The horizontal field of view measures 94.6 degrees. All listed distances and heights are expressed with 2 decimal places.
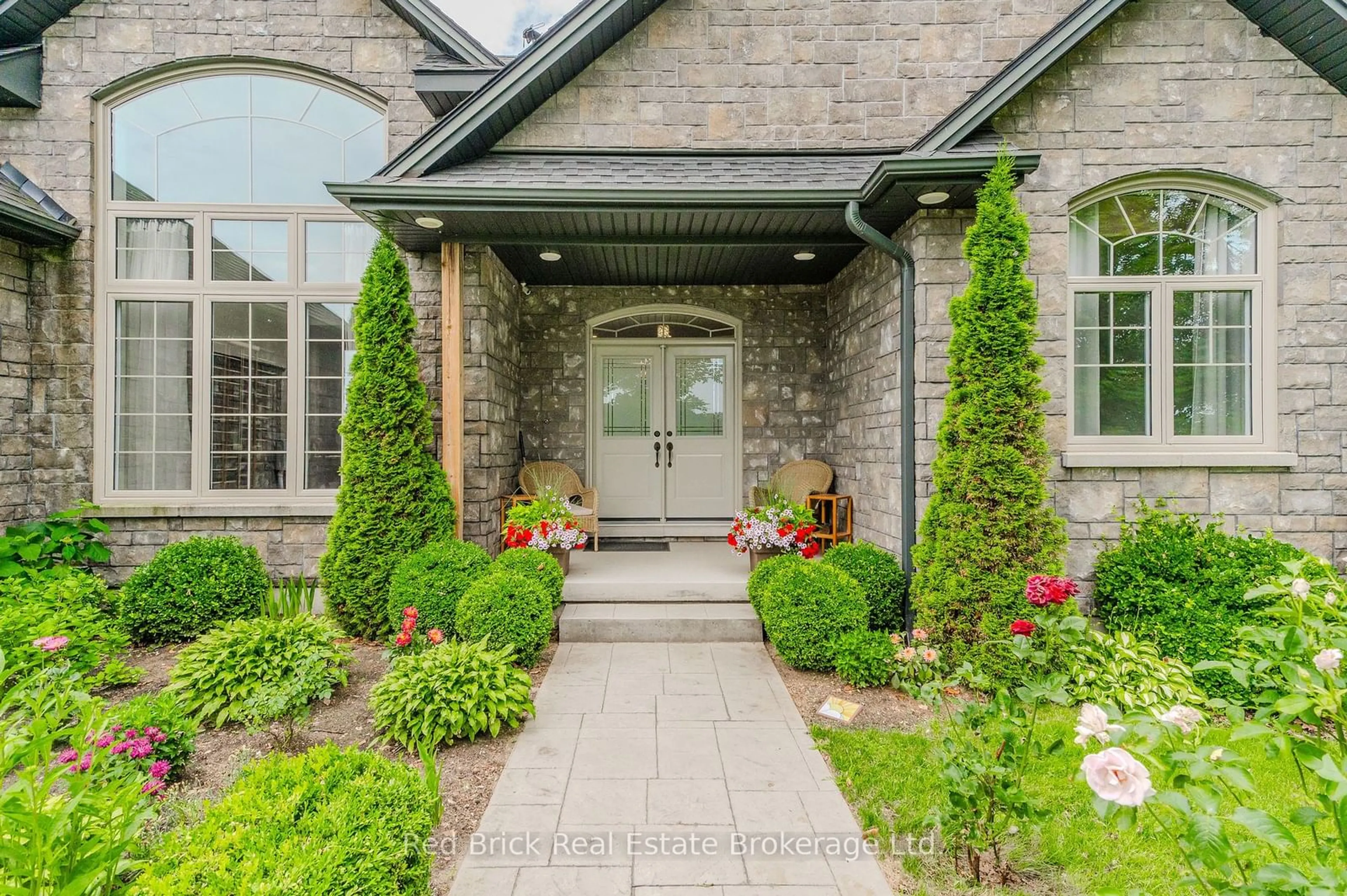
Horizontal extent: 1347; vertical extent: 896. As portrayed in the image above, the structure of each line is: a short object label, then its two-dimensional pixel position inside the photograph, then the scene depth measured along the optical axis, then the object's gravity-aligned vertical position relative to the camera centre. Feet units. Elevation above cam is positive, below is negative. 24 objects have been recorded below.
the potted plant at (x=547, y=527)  15.67 -2.05
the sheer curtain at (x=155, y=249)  16.99 +5.38
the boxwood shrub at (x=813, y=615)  12.50 -3.40
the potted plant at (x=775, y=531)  15.66 -2.10
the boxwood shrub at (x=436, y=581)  12.67 -2.84
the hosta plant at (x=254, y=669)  10.31 -3.91
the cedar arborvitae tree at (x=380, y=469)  14.26 -0.55
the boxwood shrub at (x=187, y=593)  14.11 -3.43
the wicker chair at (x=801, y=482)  20.11 -1.10
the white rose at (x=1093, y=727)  4.72 -2.12
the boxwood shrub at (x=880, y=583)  13.50 -2.92
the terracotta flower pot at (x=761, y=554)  15.84 -2.73
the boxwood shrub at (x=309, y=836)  5.07 -3.51
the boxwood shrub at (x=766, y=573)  13.91 -2.90
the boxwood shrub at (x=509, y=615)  12.00 -3.31
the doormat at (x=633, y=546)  20.53 -3.36
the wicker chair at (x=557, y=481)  20.29 -1.13
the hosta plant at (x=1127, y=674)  10.16 -3.87
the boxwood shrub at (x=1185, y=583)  11.44 -2.64
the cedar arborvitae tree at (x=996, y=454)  11.80 -0.09
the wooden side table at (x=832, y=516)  17.69 -2.06
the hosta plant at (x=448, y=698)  9.68 -4.03
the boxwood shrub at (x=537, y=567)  13.67 -2.68
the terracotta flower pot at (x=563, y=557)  16.06 -2.89
